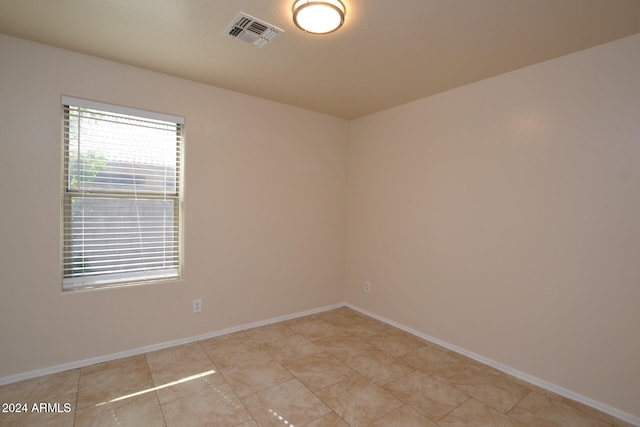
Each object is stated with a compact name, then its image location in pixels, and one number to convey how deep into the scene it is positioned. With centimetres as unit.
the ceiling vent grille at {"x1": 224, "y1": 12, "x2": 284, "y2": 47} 191
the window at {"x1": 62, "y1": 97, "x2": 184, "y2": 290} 249
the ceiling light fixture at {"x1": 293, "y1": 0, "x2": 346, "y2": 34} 169
